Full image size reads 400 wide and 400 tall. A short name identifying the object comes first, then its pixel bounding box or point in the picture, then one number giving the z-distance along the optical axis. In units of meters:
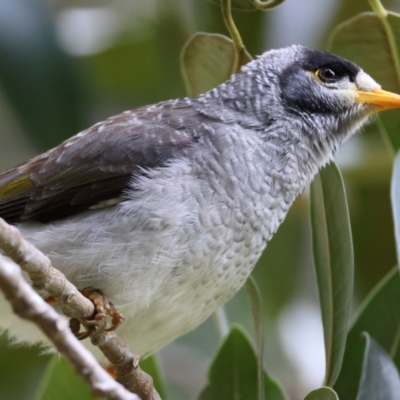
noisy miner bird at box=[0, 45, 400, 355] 4.03
